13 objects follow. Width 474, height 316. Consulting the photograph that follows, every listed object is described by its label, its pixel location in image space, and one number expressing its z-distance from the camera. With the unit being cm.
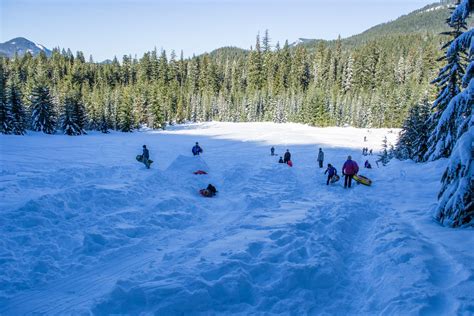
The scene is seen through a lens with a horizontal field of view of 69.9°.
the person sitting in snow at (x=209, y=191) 1582
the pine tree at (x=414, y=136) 2572
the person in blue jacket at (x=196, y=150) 2684
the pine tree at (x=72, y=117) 5001
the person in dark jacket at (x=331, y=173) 1880
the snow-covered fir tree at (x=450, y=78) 2122
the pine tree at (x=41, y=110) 4778
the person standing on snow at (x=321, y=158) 2462
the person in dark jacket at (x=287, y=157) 2534
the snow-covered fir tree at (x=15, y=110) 4275
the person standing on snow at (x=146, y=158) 2148
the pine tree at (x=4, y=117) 4156
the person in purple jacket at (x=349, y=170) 1761
